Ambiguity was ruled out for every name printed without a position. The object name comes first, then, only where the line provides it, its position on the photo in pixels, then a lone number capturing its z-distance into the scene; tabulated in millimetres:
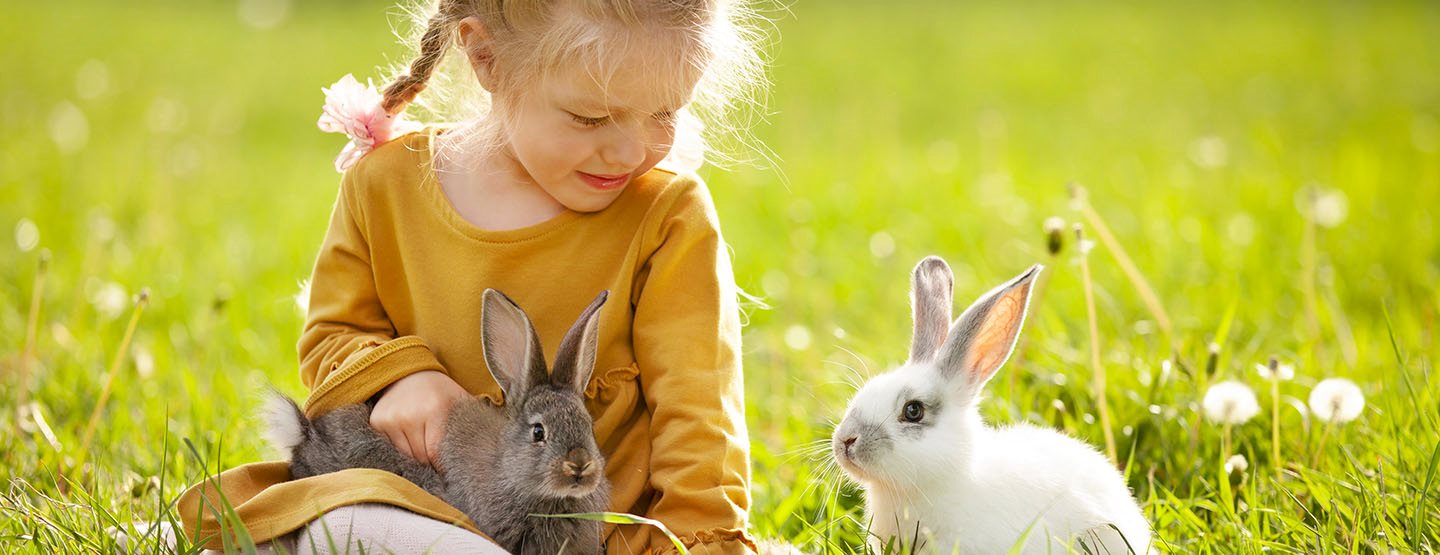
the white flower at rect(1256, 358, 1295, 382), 3235
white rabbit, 3021
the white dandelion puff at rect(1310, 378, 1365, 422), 3324
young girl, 3117
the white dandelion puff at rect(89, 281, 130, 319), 4828
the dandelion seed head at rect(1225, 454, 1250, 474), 3221
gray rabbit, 3012
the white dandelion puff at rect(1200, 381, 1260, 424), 3389
